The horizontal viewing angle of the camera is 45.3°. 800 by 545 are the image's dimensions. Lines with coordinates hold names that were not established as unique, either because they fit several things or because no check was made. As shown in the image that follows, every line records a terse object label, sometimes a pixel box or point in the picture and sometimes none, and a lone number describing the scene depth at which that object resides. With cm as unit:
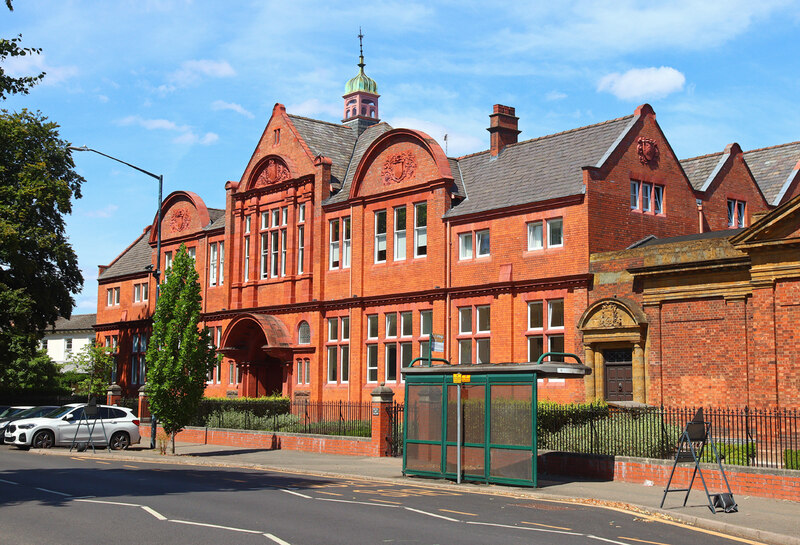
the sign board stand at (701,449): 1623
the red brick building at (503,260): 2664
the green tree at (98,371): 5303
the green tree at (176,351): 3097
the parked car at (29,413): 3484
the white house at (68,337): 8656
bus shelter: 2008
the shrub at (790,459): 1881
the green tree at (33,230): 4350
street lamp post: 3273
